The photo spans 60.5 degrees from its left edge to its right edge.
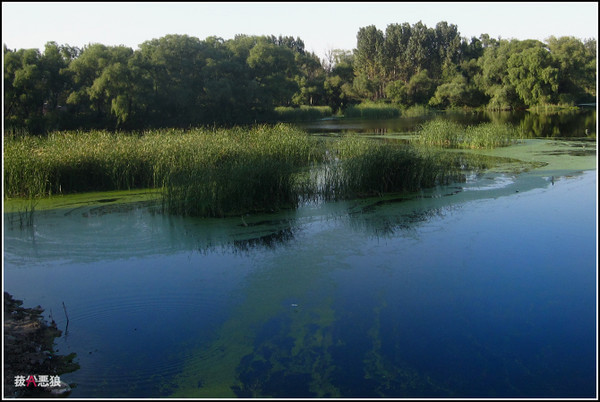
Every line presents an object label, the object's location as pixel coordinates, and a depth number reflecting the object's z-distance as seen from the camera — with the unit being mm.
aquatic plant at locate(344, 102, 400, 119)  33572
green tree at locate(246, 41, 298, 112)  31141
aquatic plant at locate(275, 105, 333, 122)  30778
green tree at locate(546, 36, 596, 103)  35906
